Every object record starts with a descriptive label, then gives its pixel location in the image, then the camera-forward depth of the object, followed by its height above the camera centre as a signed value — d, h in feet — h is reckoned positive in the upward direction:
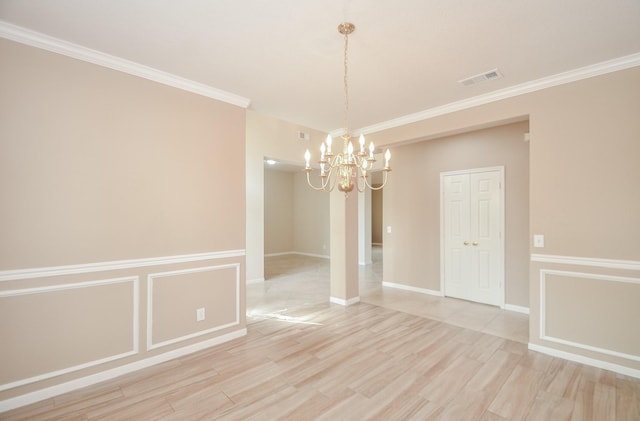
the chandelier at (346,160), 7.51 +1.50
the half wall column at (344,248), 15.75 -1.81
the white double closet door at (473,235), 15.25 -1.09
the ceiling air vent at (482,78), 9.69 +4.63
